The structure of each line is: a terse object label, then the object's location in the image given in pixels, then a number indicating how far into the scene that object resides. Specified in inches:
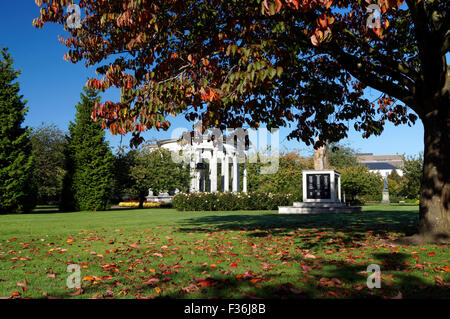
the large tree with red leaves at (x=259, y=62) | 267.0
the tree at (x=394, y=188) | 2251.4
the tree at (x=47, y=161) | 1617.9
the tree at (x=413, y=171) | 1660.9
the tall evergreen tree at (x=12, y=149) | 1051.3
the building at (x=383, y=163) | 5226.4
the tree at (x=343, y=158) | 2989.4
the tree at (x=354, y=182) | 1407.5
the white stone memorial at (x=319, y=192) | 906.7
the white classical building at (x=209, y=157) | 1611.7
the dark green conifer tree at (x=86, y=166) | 1223.5
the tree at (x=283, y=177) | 1501.8
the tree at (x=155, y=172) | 1497.3
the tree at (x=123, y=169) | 1517.0
